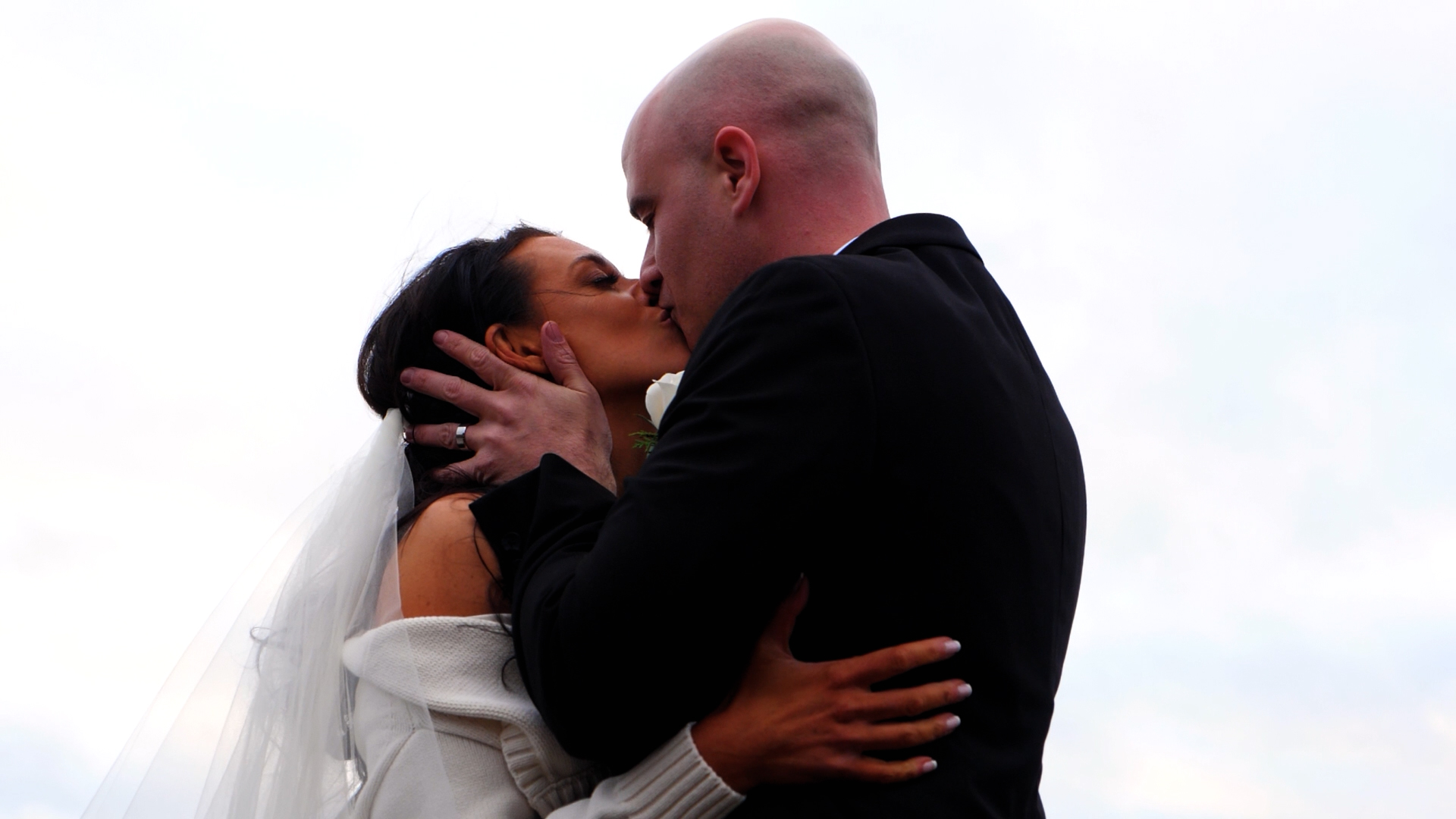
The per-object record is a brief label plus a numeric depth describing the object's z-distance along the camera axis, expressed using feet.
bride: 7.78
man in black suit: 6.95
